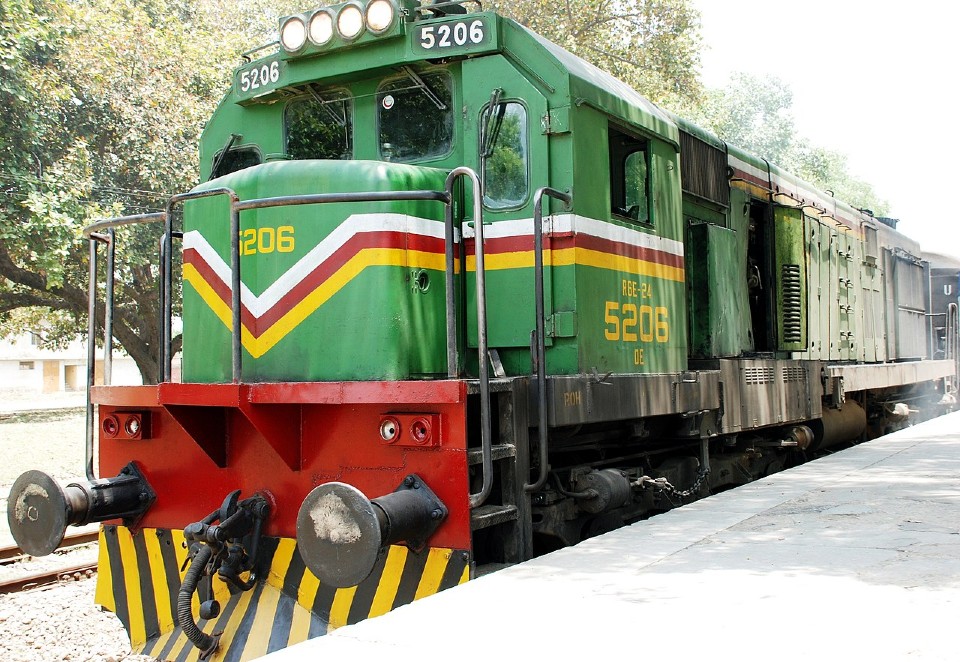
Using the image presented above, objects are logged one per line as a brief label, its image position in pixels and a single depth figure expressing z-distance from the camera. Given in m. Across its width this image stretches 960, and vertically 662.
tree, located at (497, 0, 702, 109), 21.03
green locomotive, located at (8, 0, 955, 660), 4.18
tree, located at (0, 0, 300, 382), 15.16
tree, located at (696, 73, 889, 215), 48.81
